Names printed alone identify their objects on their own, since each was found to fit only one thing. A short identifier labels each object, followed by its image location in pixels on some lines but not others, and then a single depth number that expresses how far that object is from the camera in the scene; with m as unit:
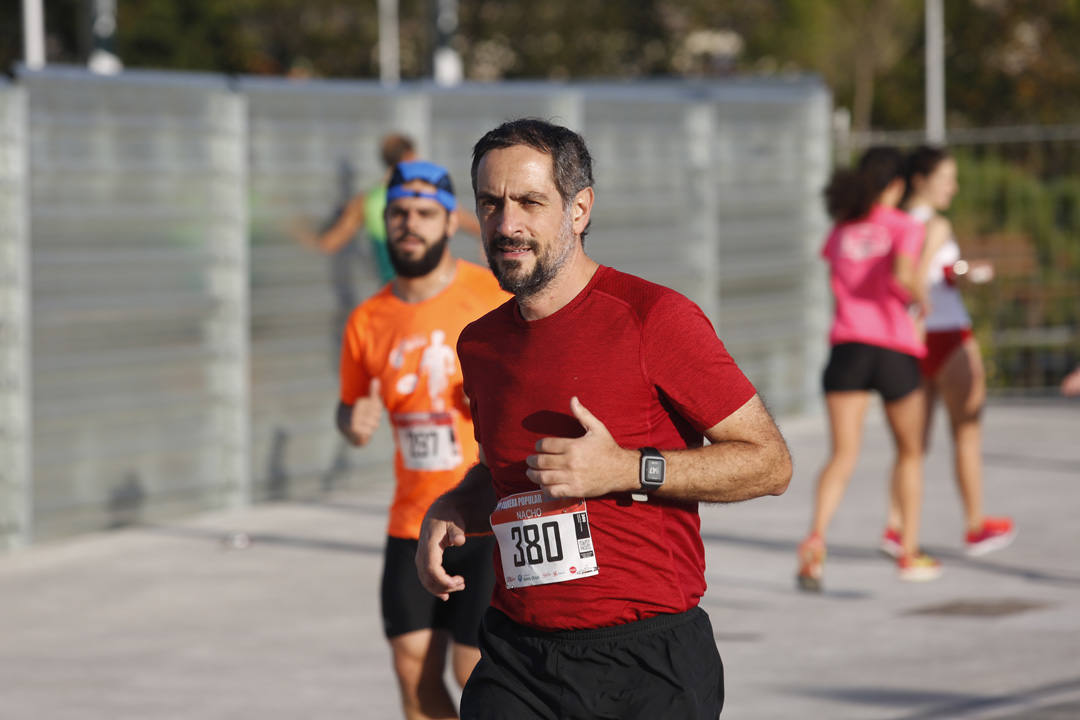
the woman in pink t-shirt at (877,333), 18.78
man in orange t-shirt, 11.49
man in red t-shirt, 7.73
